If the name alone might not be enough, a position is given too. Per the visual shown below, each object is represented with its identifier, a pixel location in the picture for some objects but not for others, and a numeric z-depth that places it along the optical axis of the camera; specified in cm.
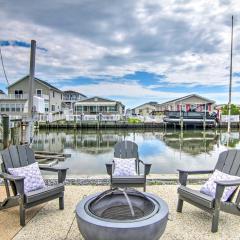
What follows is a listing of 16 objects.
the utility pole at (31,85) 543
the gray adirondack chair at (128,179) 340
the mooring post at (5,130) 624
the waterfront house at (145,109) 4290
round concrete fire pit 170
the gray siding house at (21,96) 2379
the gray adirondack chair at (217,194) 244
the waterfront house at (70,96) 3913
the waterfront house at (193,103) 2958
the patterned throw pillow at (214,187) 264
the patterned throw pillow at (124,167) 373
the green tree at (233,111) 2925
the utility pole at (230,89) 1056
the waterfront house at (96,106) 3030
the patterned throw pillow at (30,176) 286
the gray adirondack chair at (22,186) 252
